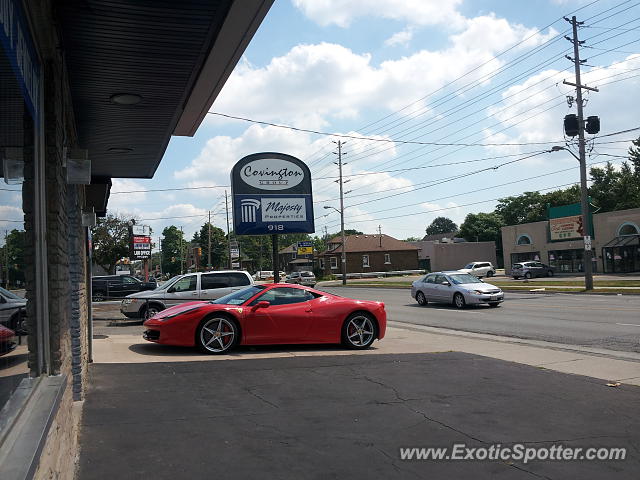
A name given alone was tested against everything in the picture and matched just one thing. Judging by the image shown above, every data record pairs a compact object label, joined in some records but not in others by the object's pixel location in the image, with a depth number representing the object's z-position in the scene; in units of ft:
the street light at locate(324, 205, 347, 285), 187.79
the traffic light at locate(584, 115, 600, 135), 89.81
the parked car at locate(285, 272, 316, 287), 185.26
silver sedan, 69.46
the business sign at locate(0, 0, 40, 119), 8.49
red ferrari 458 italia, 33.04
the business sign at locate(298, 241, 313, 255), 236.55
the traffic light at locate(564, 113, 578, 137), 94.89
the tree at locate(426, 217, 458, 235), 599.16
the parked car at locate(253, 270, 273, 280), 280.08
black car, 99.19
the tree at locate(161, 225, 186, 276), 463.42
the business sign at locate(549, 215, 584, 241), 172.24
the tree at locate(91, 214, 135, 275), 205.05
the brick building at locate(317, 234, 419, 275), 272.31
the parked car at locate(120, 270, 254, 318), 56.39
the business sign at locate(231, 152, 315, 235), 54.75
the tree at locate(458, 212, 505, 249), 355.15
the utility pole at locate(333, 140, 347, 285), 192.13
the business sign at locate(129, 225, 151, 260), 158.30
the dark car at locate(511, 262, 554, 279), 162.81
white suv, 182.87
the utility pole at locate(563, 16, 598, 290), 95.09
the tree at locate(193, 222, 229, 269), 355.87
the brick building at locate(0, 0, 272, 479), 9.18
